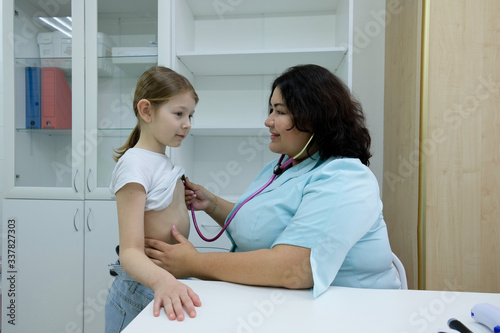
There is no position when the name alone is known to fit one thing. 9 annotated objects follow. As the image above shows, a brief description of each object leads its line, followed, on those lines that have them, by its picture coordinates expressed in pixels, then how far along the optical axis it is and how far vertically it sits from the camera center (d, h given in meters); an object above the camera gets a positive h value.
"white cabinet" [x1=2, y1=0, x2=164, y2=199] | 1.88 +0.38
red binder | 1.92 +0.32
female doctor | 0.82 -0.15
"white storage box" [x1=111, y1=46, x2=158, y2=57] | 1.92 +0.59
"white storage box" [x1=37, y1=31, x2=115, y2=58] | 1.91 +0.62
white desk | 0.60 -0.30
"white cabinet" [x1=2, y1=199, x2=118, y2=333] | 1.86 -0.60
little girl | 0.90 -0.09
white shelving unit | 2.11 +0.53
